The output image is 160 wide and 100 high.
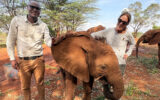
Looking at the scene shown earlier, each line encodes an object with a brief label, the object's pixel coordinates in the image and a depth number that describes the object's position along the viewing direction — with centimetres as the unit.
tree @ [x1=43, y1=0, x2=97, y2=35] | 1578
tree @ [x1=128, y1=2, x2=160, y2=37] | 2191
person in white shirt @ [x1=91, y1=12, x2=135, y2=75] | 204
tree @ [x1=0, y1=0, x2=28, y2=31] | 1436
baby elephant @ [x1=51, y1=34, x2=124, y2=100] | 171
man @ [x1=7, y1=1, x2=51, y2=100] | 198
